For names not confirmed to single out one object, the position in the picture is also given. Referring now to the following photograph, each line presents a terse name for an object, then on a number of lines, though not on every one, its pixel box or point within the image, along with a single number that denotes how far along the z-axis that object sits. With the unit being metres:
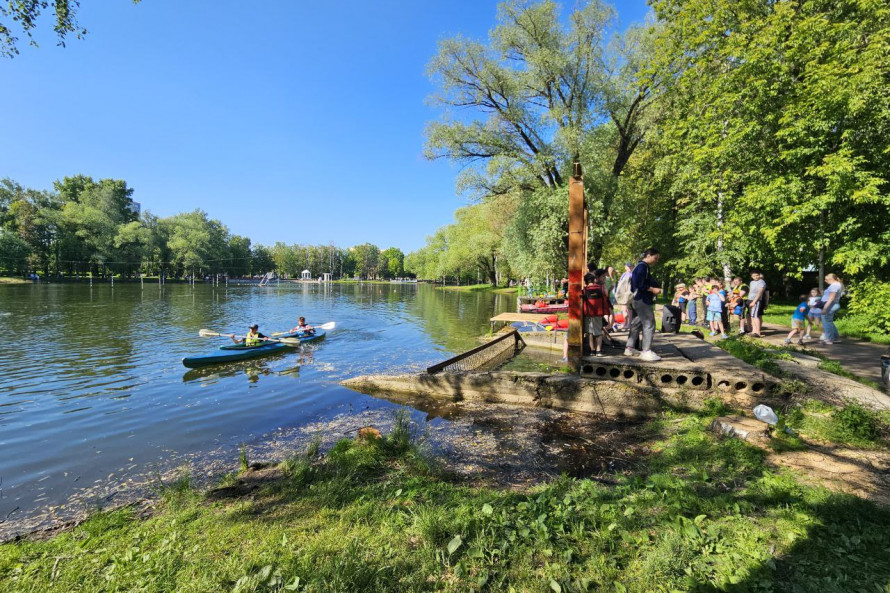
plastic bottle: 5.64
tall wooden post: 7.77
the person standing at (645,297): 7.50
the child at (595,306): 8.68
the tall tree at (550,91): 18.70
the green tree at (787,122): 11.64
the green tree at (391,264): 160.20
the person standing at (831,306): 10.11
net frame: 11.28
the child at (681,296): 16.50
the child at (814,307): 11.05
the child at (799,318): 10.69
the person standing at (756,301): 11.65
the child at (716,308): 12.24
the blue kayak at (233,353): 12.63
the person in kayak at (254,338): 14.94
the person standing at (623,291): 8.13
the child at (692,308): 16.23
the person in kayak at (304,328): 18.15
